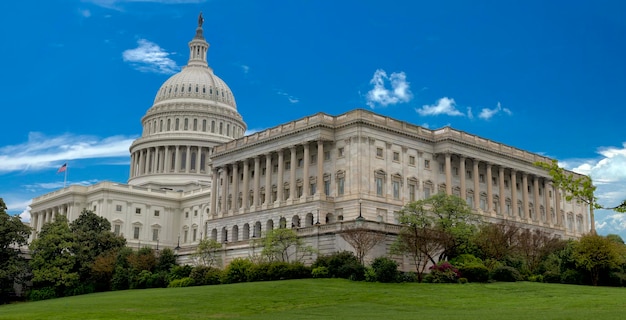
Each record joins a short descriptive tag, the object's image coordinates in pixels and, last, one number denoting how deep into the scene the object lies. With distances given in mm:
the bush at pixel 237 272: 65250
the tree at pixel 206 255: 77000
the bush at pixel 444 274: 58969
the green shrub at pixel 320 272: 62438
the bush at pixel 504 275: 61875
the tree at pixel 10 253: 77125
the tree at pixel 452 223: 67375
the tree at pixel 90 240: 78812
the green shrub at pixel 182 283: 67188
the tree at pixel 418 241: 63281
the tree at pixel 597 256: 60750
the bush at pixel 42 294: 74812
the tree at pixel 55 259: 76125
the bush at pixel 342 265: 60000
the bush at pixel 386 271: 58000
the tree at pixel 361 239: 63812
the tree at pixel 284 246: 69375
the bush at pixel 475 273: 60719
